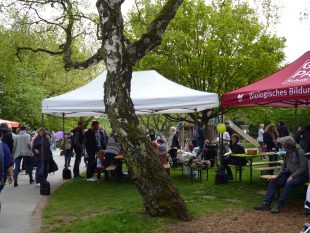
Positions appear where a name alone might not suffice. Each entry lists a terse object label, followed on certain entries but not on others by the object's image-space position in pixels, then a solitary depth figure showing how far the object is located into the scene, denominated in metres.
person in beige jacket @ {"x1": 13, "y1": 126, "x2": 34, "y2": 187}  13.80
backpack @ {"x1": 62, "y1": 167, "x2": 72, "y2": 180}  15.16
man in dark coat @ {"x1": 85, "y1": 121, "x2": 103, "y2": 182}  13.89
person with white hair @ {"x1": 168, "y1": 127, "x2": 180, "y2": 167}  16.91
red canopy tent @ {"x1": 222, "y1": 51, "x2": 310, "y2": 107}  9.54
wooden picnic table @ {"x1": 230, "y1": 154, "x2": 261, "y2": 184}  12.15
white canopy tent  12.48
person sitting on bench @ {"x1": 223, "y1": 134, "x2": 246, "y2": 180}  12.64
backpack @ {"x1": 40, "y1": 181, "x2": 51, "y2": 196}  11.55
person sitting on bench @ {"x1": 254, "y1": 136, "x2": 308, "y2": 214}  8.70
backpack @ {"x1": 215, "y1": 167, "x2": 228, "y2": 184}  12.31
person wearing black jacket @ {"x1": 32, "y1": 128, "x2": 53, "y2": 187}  12.08
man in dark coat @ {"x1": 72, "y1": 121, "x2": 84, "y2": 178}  14.83
